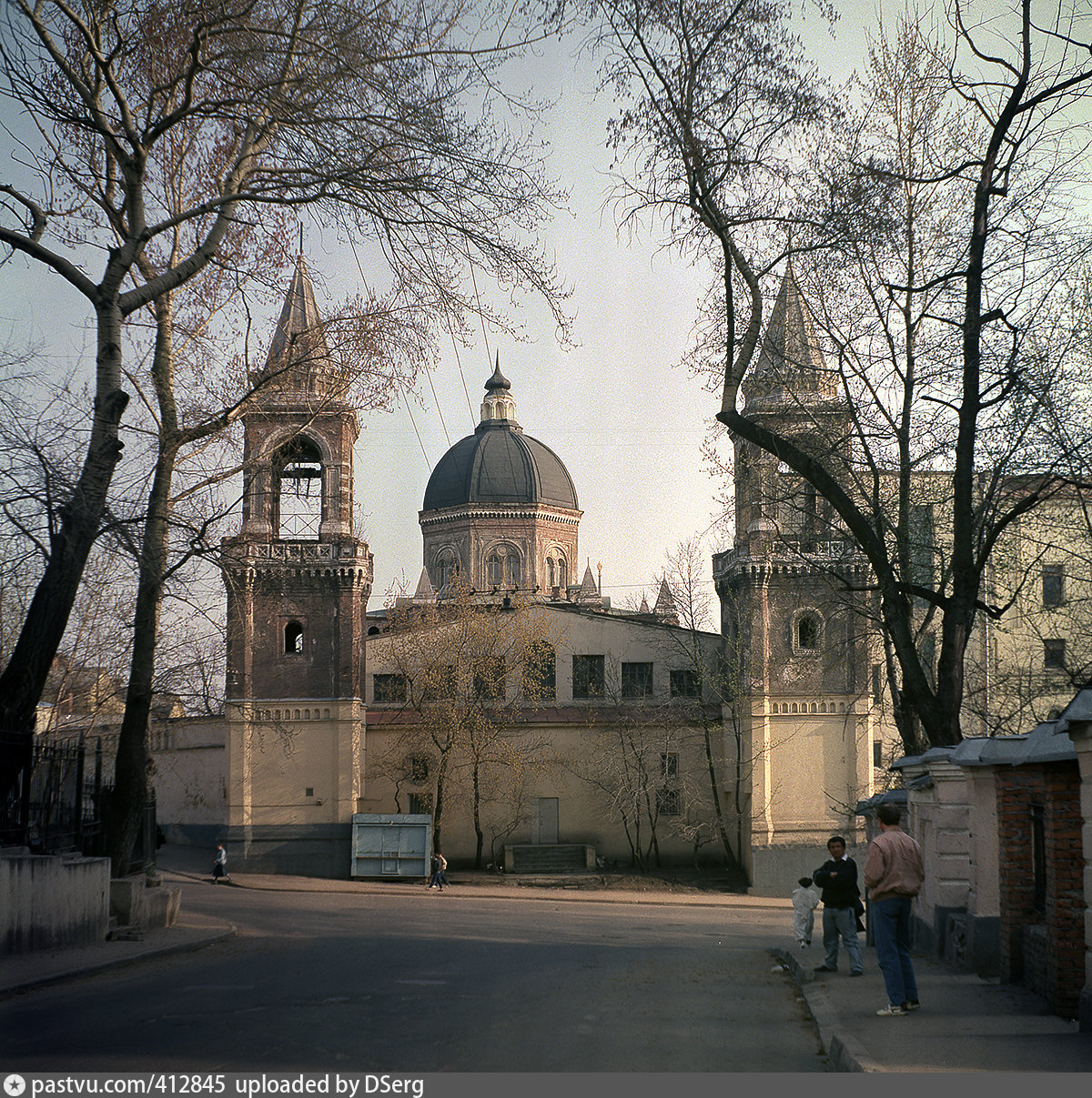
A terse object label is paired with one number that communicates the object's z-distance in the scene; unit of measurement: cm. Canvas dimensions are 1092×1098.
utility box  3984
